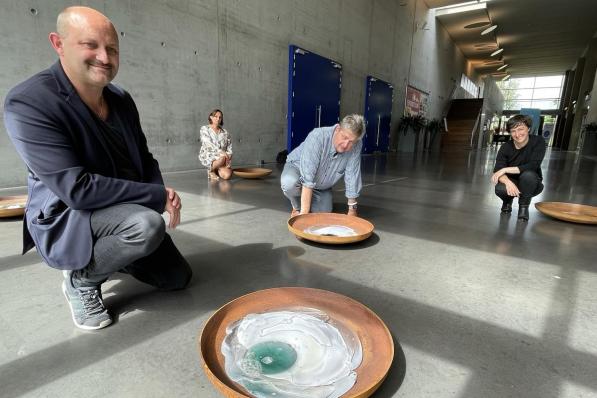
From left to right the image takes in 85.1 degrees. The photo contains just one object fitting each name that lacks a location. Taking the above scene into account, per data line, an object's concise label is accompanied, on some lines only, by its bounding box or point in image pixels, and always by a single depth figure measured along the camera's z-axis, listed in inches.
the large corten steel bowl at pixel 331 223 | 77.7
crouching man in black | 108.9
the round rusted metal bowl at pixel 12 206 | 92.5
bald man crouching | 40.1
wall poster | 483.8
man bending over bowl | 85.5
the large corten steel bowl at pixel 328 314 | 33.8
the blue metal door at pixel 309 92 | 275.0
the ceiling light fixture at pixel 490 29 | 510.6
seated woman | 174.1
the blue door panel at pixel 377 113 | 386.9
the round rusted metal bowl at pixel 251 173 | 175.5
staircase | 635.5
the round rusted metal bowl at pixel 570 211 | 102.6
